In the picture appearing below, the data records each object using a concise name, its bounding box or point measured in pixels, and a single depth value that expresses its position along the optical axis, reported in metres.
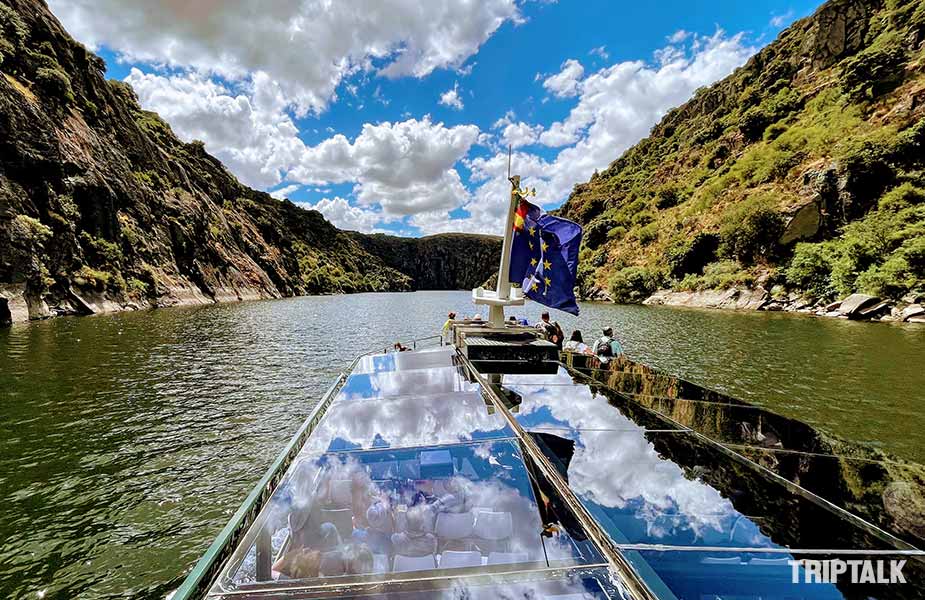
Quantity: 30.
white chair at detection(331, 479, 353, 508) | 4.58
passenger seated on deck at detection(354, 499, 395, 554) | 3.92
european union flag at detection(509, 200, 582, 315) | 12.87
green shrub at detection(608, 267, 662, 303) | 80.12
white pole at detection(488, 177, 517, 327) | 13.92
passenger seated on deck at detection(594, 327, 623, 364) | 16.30
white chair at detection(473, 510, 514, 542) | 4.05
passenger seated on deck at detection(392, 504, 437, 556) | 3.96
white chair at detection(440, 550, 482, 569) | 3.80
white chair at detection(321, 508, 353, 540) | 4.09
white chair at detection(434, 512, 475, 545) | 4.16
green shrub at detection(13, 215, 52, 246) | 36.83
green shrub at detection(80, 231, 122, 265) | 48.97
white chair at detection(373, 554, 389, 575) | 3.56
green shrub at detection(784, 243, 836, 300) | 47.81
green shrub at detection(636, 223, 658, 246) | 97.88
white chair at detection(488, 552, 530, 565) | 3.57
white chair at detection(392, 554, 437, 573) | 3.67
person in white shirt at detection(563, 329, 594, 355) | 17.45
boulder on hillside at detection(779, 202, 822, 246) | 57.50
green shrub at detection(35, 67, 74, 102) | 50.09
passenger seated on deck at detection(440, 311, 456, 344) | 20.56
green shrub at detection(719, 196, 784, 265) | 61.94
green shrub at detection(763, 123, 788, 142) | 88.06
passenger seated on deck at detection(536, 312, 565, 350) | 17.39
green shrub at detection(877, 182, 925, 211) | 47.88
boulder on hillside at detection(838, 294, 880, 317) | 38.44
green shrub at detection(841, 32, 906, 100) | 64.94
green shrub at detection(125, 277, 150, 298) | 52.93
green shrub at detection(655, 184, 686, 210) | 108.21
